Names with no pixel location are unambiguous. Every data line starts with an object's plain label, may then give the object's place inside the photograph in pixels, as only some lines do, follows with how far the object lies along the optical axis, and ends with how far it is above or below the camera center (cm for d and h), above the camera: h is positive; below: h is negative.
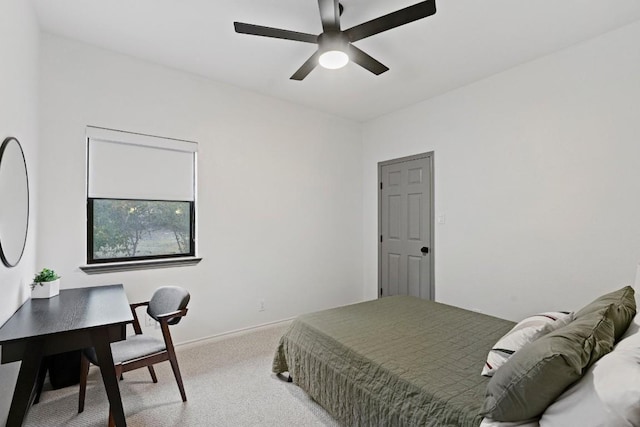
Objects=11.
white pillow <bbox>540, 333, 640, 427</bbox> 81 -50
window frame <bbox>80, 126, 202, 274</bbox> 272 -19
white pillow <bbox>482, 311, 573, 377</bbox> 144 -56
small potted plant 221 -45
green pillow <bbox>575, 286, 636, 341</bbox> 133 -41
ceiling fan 186 +122
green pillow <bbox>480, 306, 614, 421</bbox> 101 -51
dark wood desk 152 -58
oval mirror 165 +11
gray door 386 -10
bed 97 -74
